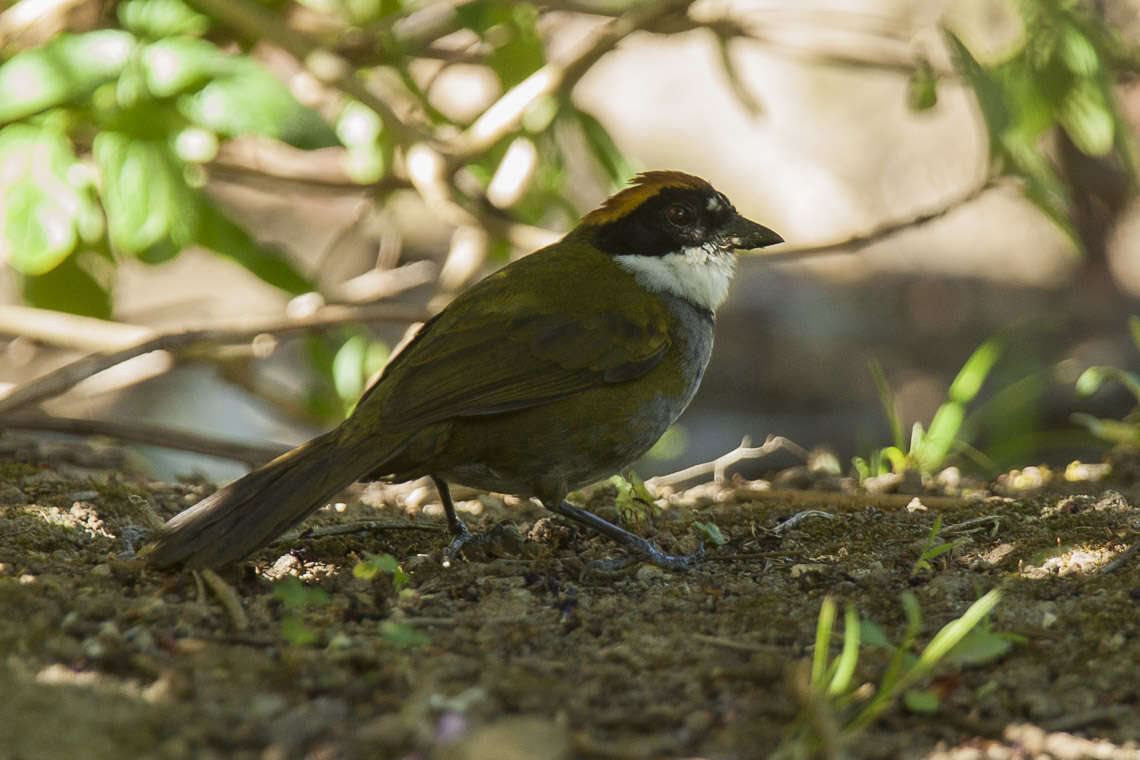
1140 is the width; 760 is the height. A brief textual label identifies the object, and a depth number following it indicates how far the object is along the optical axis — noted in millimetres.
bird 6594
